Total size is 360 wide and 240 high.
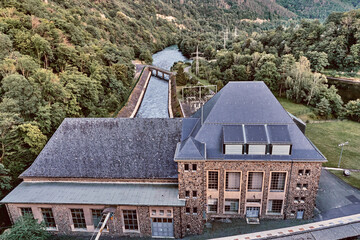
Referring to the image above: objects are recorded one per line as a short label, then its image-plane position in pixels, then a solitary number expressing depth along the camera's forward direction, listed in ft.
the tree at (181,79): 302.25
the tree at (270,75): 277.85
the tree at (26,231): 78.07
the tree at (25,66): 141.49
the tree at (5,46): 147.64
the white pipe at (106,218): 82.78
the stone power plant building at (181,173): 87.35
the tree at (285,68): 269.07
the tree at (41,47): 176.27
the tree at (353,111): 216.33
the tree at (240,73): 311.68
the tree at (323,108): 223.71
